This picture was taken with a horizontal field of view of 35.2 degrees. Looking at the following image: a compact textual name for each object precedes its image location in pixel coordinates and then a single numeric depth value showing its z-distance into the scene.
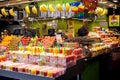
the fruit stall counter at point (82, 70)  2.45
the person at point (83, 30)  7.45
